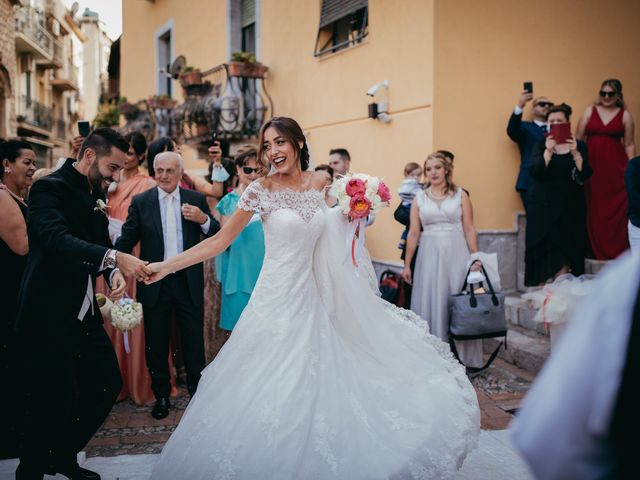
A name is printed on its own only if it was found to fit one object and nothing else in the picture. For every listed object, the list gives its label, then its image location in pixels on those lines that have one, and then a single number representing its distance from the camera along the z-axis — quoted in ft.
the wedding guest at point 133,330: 17.76
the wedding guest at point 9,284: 12.17
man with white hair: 16.15
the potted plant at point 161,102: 47.98
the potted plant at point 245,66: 34.24
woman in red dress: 22.54
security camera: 24.61
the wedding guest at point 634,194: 15.99
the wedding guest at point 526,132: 22.59
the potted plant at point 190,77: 40.56
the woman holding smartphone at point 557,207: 21.30
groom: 10.38
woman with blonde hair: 19.01
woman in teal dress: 17.78
